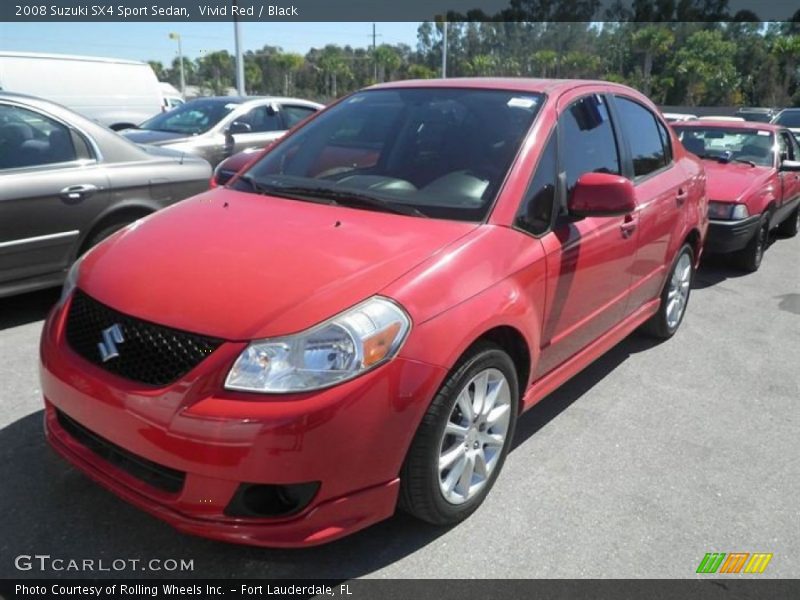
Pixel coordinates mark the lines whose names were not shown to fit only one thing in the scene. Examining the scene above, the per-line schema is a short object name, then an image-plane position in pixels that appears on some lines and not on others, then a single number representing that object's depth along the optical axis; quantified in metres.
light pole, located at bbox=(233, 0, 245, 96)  20.05
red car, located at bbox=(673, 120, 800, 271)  6.54
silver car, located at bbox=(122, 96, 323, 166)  8.04
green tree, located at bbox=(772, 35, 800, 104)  48.41
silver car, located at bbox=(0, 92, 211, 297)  4.24
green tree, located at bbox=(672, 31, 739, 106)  52.34
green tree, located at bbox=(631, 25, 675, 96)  59.28
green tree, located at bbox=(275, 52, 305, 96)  80.00
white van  11.18
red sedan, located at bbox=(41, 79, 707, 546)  2.08
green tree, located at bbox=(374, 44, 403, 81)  78.75
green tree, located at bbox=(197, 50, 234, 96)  83.75
